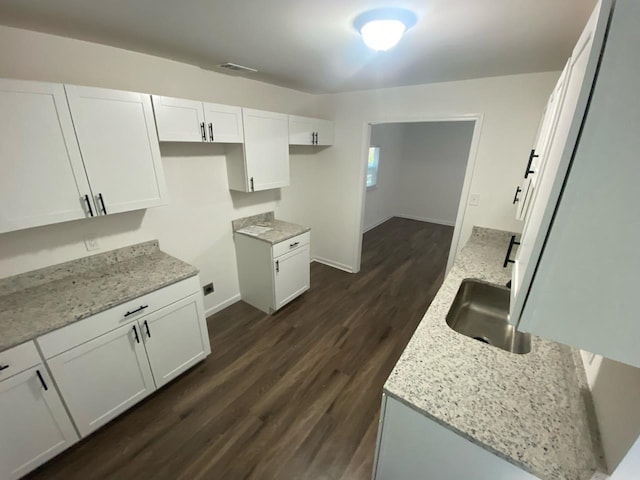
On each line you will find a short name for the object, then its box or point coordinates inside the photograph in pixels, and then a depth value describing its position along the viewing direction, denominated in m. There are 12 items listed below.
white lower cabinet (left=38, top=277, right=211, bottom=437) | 1.46
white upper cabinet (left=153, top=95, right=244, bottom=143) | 1.85
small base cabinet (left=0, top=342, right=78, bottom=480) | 1.29
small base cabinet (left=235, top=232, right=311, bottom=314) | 2.69
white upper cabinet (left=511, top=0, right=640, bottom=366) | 0.46
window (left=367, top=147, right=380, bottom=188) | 5.29
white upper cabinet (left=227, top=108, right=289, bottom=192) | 2.44
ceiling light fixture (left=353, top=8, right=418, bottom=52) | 1.25
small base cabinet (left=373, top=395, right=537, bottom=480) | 0.84
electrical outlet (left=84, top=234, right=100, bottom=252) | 1.86
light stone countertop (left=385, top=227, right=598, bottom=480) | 0.79
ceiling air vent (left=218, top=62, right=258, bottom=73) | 2.14
